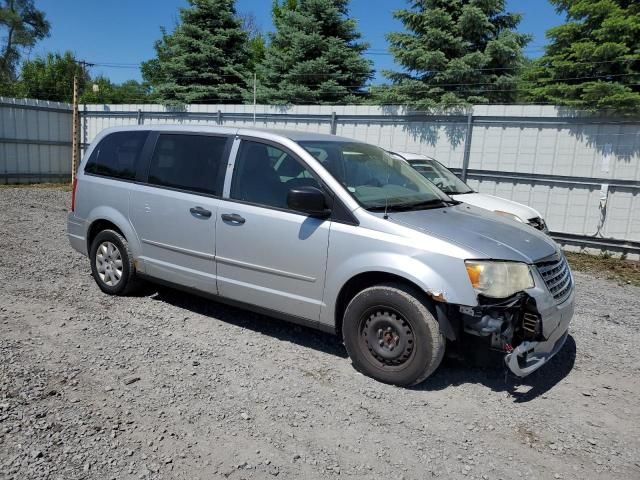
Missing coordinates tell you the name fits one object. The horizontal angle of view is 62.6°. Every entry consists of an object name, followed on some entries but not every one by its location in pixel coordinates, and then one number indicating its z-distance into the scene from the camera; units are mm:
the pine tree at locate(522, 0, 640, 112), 8844
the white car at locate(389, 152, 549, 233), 7465
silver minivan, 3564
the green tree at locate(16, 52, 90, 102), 31047
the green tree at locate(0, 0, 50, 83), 35281
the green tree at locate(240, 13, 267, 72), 22141
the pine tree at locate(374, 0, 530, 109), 13055
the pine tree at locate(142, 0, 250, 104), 18844
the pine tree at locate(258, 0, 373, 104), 16609
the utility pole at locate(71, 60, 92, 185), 16359
